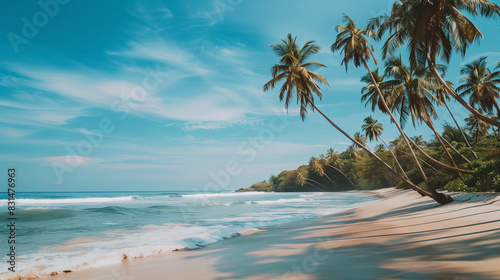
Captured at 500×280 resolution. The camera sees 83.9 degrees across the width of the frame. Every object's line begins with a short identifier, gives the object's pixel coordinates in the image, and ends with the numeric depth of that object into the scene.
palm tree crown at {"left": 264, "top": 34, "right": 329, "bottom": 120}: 16.59
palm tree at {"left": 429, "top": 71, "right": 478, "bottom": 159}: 20.23
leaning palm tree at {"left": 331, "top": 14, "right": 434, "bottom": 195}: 15.76
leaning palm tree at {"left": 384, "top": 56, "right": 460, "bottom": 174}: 17.50
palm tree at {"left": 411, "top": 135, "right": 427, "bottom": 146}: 55.69
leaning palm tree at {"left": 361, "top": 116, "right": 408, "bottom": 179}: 46.69
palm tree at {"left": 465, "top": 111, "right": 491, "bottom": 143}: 33.93
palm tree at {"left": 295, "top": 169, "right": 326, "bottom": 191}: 89.62
